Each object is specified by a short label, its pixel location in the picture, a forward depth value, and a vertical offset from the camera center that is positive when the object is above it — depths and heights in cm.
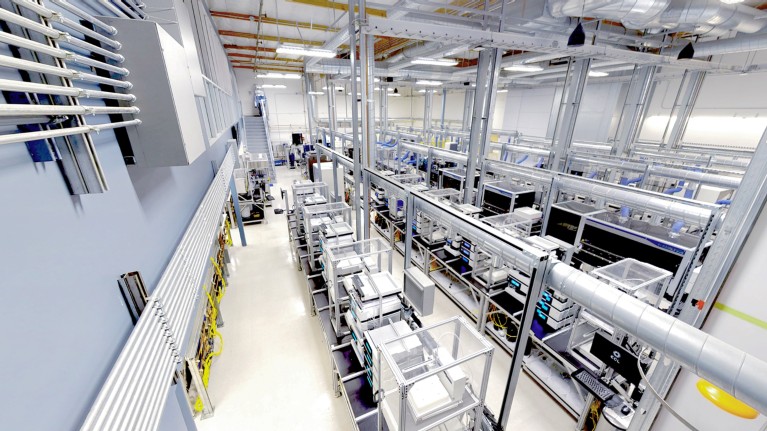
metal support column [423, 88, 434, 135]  1441 +6
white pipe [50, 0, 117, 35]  114 +41
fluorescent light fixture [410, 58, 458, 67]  687 +121
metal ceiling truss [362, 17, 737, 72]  380 +110
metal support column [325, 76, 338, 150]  937 +49
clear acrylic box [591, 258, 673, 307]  299 -179
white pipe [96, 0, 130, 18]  161 +60
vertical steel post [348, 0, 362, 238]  368 -11
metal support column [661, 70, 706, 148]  897 +29
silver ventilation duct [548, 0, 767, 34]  372 +142
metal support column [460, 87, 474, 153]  1392 +27
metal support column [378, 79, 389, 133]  1416 +31
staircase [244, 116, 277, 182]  1515 -129
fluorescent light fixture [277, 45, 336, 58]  531 +110
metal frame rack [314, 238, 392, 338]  365 -205
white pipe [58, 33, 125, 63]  111 +27
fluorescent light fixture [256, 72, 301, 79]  871 +116
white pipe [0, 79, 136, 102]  84 +7
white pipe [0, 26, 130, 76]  88 +20
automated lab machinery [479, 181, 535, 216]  648 -190
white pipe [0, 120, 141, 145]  84 -8
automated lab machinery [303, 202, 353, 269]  467 -194
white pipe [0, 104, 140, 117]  79 +0
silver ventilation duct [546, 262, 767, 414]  110 -97
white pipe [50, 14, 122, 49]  109 +34
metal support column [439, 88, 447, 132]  1480 +36
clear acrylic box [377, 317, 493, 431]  211 -215
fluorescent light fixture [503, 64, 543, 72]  761 +119
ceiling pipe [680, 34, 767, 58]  544 +136
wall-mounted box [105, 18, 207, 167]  169 +10
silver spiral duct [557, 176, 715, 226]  365 -121
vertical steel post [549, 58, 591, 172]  629 +26
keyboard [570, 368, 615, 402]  283 -268
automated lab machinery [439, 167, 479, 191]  847 -191
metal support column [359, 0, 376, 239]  407 -8
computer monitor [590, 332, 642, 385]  263 -224
